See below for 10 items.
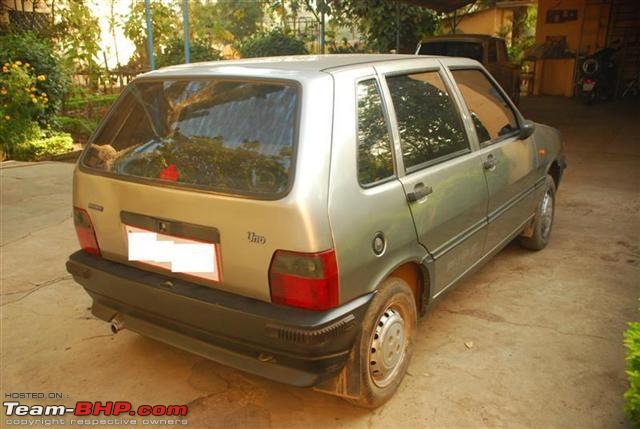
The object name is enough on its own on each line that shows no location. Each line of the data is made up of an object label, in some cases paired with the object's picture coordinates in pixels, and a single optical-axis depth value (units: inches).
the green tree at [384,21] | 525.7
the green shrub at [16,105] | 305.6
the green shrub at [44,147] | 313.9
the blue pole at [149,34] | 277.3
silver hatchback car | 81.4
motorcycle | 511.5
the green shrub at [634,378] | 81.4
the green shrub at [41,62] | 325.7
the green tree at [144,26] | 428.8
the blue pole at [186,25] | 271.1
